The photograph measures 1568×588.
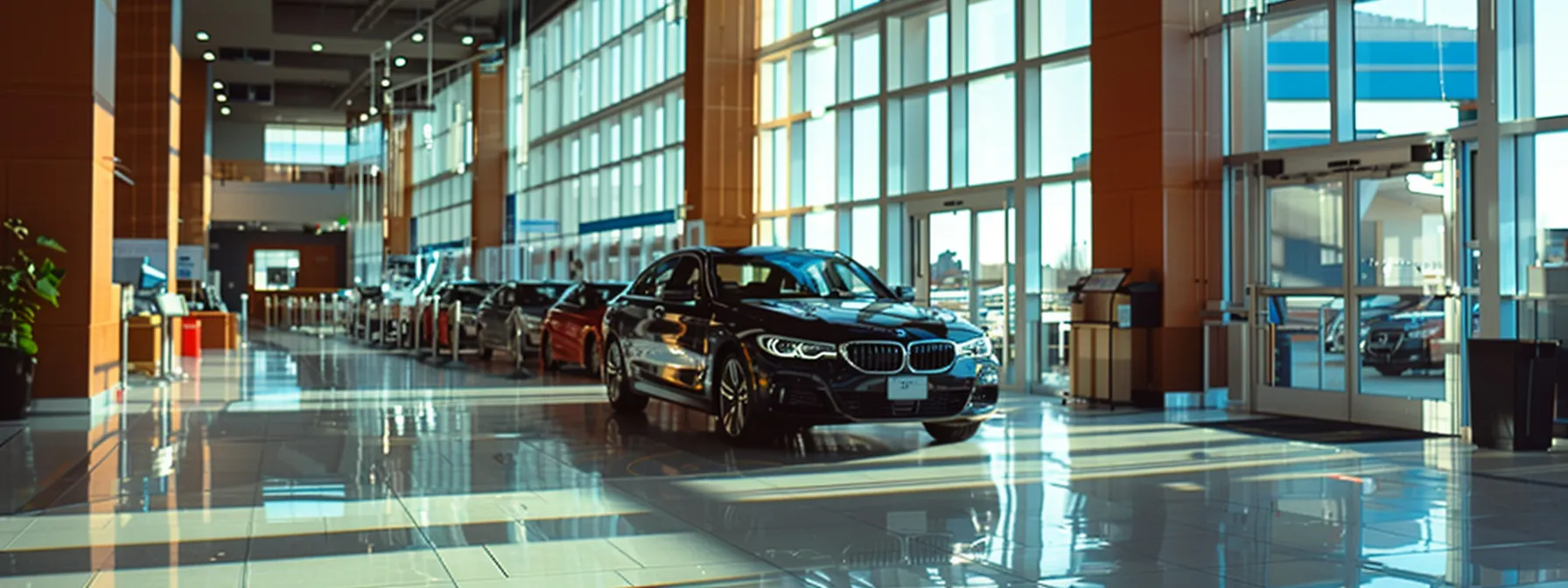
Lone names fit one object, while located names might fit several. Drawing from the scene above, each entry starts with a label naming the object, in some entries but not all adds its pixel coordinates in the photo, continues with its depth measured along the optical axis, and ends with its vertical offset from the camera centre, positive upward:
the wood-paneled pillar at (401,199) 48.50 +3.75
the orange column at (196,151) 38.34 +4.31
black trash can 9.54 -0.55
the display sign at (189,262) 25.45 +0.83
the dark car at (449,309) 22.75 -0.01
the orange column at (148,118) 23.50 +3.14
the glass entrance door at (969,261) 16.17 +0.57
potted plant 11.15 -0.06
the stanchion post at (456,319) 20.64 -0.16
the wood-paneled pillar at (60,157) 11.70 +1.23
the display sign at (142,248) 13.77 +0.58
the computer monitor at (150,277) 15.20 +0.33
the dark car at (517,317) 19.72 -0.11
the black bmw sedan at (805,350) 8.96 -0.27
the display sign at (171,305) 16.80 +0.03
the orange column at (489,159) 37.44 +3.92
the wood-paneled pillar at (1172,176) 13.10 +1.22
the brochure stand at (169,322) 16.84 -0.17
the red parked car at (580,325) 16.91 -0.19
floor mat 10.42 -0.92
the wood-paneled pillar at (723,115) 22.92 +3.09
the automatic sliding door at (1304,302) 11.88 +0.06
